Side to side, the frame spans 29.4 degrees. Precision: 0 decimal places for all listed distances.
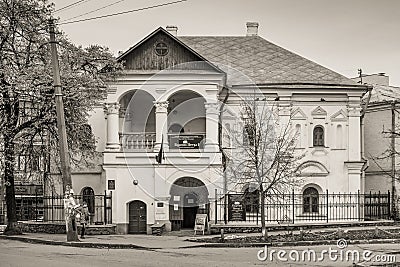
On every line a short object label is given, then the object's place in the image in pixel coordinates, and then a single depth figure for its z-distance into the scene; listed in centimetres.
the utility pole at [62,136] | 2648
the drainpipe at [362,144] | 4231
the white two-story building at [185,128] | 3562
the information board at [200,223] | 3319
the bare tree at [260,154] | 3070
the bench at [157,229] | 3375
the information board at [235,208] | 3644
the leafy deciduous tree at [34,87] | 2952
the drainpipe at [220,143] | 3604
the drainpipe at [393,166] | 4145
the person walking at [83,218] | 2950
